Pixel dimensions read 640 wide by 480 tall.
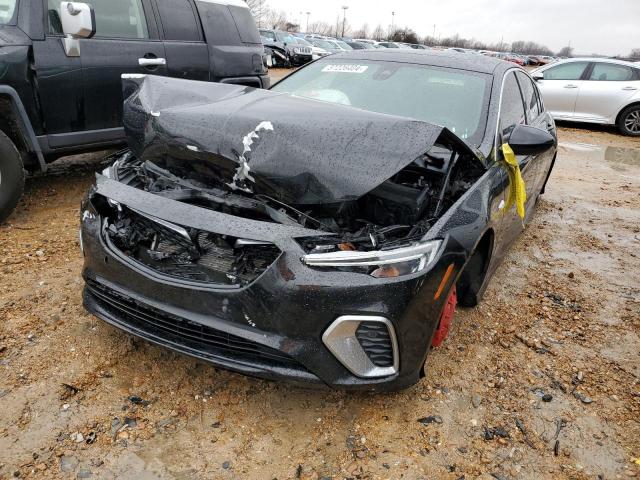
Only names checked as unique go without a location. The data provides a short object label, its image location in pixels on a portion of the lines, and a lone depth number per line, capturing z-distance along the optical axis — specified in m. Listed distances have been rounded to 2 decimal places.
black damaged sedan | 1.99
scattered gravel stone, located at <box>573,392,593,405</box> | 2.55
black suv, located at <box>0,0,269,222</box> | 3.65
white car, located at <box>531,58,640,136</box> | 10.70
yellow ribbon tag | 2.93
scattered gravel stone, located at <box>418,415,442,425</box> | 2.29
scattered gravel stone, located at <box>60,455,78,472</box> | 1.91
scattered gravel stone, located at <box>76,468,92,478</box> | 1.89
